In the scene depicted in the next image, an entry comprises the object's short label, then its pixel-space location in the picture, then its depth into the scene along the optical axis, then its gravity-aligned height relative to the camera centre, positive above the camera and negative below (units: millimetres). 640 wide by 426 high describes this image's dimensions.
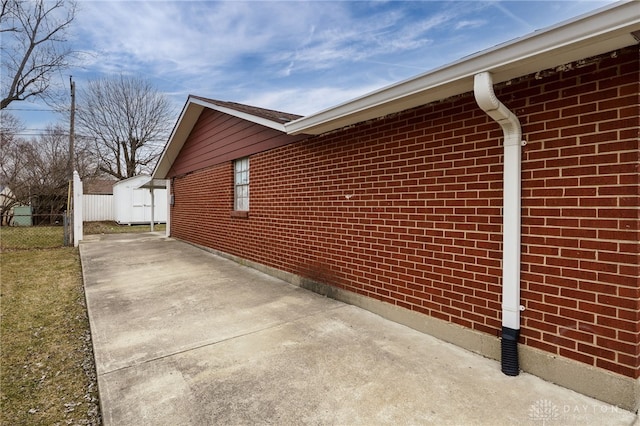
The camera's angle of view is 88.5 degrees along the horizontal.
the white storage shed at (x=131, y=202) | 18359 +585
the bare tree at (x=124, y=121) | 23000 +6616
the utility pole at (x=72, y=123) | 14928 +4218
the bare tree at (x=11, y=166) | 16609 +2507
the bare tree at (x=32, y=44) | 11836 +6364
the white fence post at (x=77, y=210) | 10867 +86
